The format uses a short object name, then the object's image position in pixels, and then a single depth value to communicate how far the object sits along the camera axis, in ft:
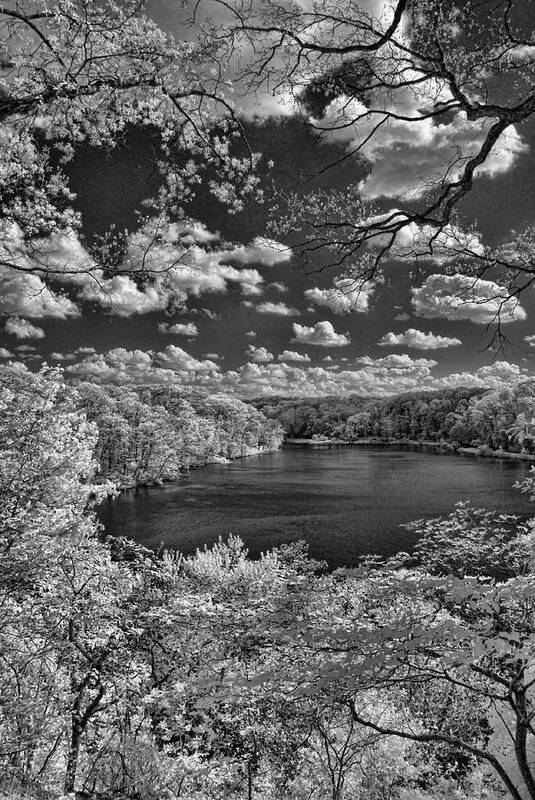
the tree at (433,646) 13.28
